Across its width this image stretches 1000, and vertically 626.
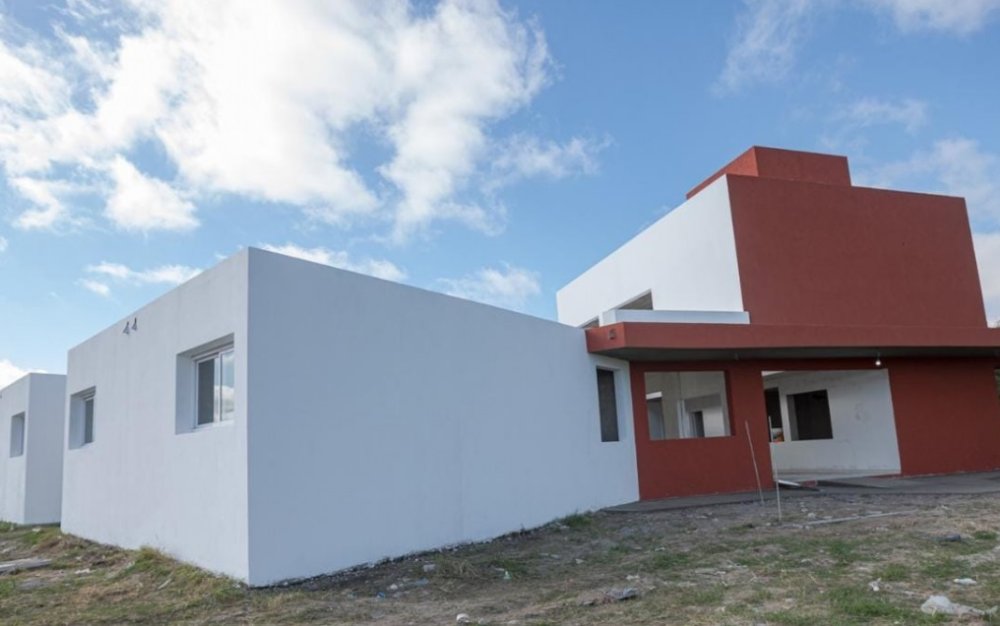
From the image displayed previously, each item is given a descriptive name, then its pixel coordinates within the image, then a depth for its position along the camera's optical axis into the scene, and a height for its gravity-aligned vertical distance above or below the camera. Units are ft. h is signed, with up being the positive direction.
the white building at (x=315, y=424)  21.63 +0.48
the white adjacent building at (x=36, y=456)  49.37 -0.25
